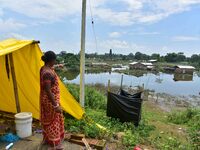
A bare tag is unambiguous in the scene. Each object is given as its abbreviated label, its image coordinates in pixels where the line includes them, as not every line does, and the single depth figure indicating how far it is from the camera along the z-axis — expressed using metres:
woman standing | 2.24
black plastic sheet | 4.32
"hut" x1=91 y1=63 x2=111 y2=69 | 35.64
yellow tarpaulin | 3.18
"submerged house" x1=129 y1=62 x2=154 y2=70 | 35.47
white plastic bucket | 2.83
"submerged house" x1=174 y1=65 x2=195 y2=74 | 31.25
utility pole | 3.70
